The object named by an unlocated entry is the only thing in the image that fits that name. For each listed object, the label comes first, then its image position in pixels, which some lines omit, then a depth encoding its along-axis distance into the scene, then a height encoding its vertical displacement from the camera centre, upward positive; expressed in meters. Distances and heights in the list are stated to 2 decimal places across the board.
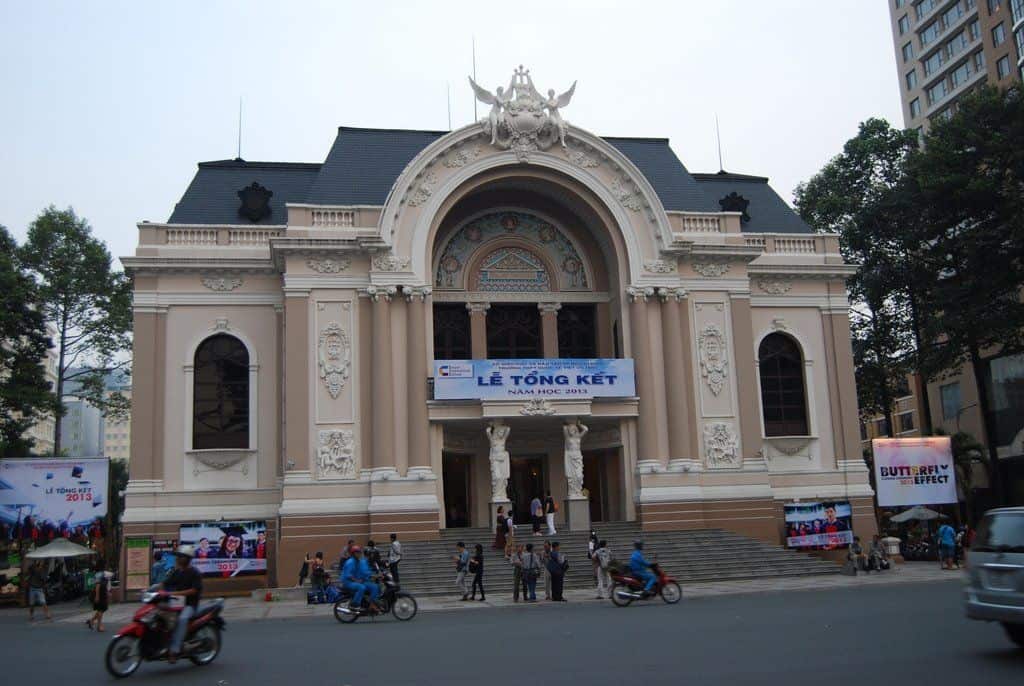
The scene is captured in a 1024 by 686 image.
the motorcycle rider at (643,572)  21.38 -1.26
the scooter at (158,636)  12.36 -1.32
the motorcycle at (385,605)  19.45 -1.60
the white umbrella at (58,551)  28.67 -0.43
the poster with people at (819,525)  32.41 -0.65
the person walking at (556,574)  23.64 -1.35
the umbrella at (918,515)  37.22 -0.53
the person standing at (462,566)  24.98 -1.14
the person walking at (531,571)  23.78 -1.27
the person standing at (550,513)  29.84 +0.08
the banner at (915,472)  32.72 +0.94
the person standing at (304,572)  28.55 -1.30
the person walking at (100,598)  19.89 -1.24
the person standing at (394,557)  24.70 -0.87
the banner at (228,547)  29.83 -0.55
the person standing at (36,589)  25.13 -1.33
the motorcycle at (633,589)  21.23 -1.62
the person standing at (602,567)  23.78 -1.24
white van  11.49 -0.88
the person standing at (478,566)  23.89 -1.11
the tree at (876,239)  41.91 +10.96
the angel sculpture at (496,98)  32.94 +13.58
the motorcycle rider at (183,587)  12.88 -0.74
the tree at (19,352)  38.88 +7.25
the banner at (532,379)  31.45 +4.27
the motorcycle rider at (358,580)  19.45 -1.09
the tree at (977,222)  37.12 +10.43
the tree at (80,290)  41.94 +10.18
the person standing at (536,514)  30.57 +0.07
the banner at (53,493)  29.97 +1.27
